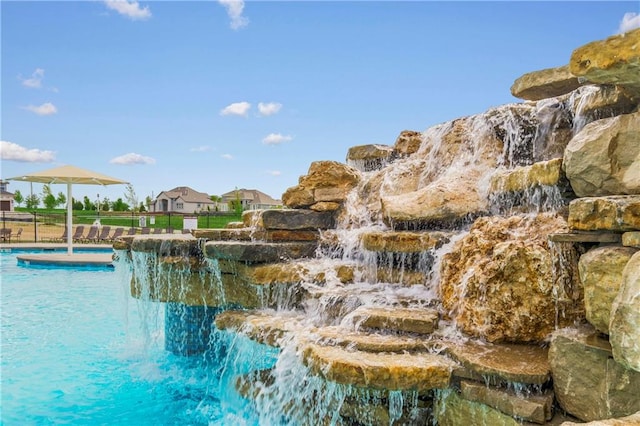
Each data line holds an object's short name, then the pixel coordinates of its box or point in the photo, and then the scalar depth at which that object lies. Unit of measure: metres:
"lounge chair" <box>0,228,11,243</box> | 19.89
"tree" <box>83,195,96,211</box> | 57.03
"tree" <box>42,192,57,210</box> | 53.94
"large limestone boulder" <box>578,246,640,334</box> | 2.28
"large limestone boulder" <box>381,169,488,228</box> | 3.93
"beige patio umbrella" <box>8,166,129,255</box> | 13.38
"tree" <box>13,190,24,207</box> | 60.00
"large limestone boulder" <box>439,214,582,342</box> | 2.78
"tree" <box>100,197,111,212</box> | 57.79
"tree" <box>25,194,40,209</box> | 57.83
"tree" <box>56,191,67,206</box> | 57.67
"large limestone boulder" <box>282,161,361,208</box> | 5.32
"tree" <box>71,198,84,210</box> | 54.61
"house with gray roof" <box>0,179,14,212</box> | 57.84
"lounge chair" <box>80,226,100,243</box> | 19.97
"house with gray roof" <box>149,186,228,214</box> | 65.38
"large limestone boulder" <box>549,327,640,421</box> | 2.20
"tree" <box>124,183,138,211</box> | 54.28
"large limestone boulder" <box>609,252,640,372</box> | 1.95
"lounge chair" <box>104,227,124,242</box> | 20.15
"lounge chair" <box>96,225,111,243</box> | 19.87
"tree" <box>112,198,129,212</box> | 55.78
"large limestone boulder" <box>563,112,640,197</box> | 2.62
